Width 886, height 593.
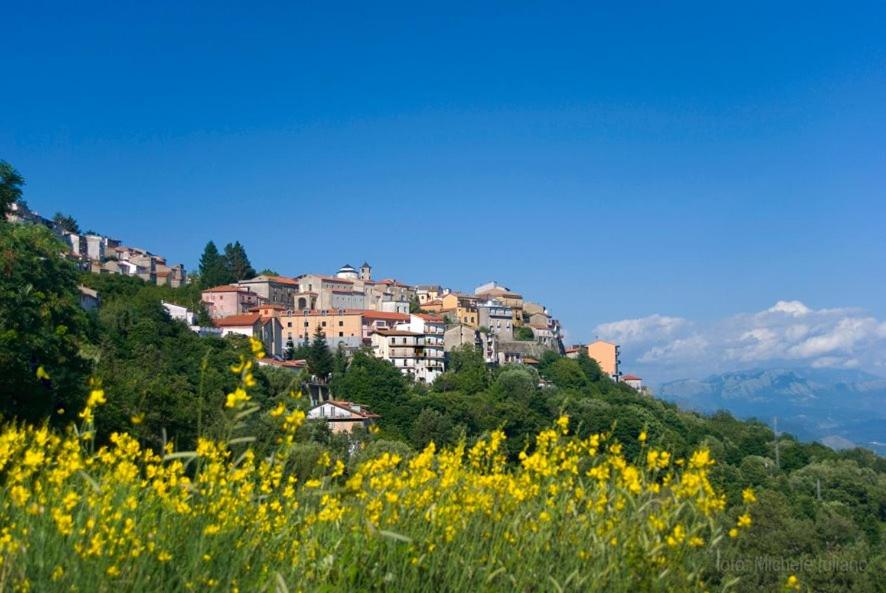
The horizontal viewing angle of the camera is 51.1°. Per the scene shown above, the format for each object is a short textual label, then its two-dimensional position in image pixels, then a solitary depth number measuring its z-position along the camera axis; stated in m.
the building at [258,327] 93.38
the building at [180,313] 89.00
